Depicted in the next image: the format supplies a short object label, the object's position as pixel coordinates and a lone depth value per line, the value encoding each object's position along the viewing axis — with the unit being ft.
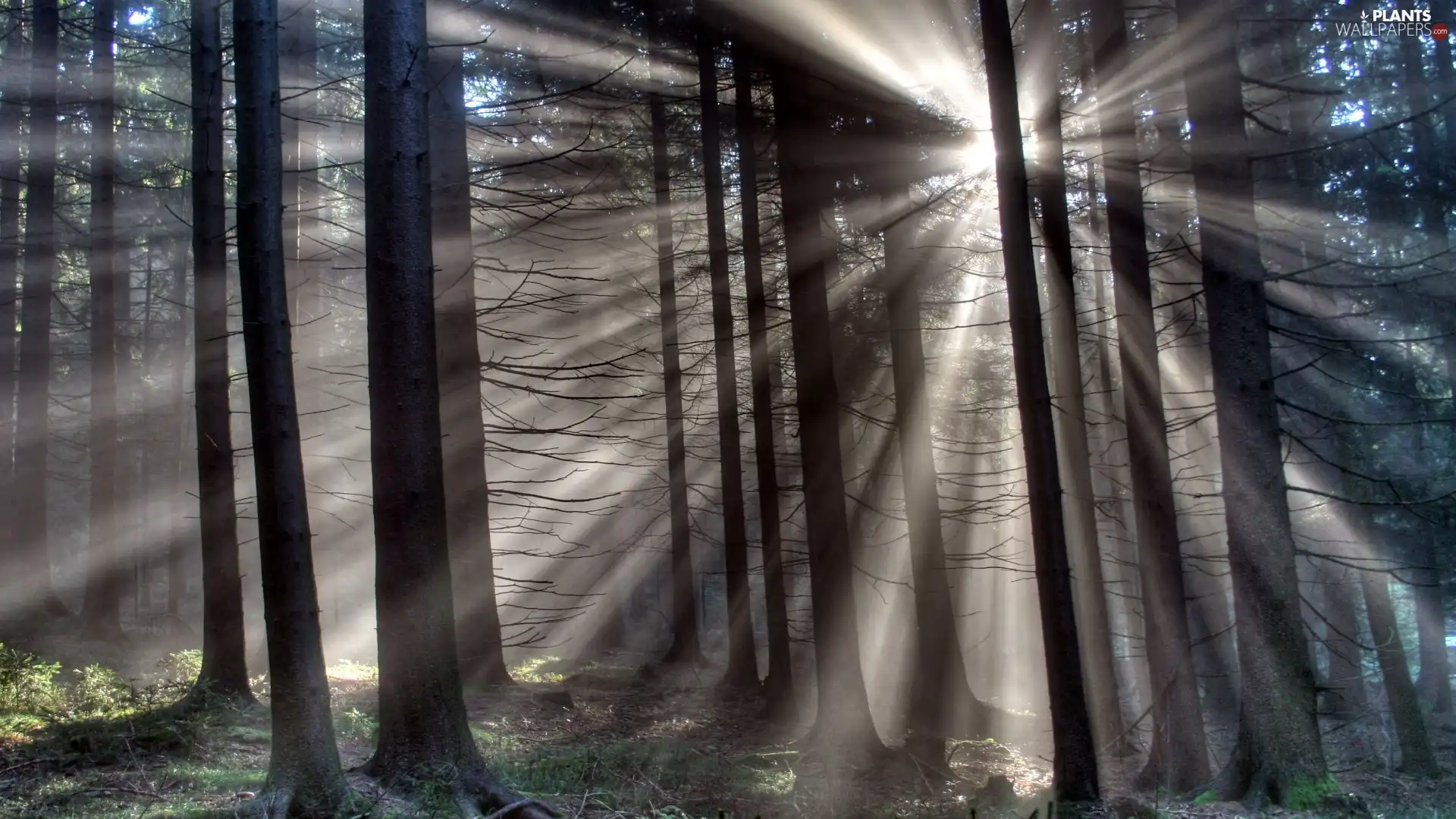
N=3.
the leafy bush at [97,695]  30.42
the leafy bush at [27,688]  31.68
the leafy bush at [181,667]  38.87
